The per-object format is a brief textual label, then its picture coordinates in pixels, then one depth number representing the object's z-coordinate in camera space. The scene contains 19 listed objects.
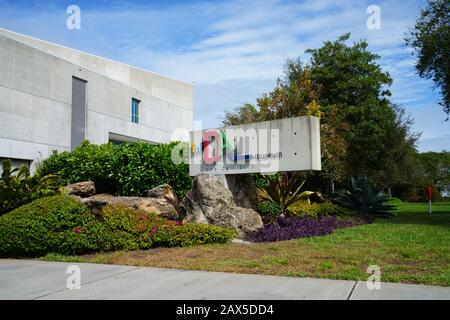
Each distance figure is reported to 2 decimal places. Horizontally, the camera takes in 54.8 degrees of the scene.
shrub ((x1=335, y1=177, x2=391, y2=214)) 15.34
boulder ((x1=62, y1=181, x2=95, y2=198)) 13.73
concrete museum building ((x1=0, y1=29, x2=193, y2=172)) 20.75
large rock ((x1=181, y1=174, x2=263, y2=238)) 10.73
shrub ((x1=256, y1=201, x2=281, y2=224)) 12.55
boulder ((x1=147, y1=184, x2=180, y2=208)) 11.93
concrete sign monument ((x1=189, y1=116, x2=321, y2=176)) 10.80
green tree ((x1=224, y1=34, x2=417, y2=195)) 25.11
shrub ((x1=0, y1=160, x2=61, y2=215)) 11.33
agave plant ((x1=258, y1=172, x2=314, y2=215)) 13.70
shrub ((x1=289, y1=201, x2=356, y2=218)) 13.45
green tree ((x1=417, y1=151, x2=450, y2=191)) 62.51
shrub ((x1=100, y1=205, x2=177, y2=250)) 9.05
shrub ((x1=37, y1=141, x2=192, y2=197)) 13.48
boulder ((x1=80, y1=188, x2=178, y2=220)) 10.61
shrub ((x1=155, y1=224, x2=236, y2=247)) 9.14
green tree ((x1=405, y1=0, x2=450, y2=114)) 14.79
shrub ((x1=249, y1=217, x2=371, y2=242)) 10.20
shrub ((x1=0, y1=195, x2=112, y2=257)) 9.03
